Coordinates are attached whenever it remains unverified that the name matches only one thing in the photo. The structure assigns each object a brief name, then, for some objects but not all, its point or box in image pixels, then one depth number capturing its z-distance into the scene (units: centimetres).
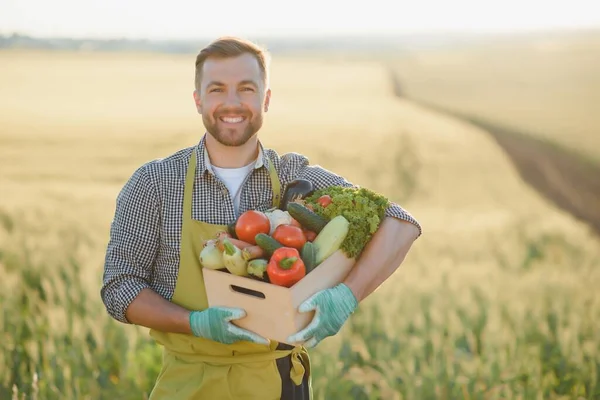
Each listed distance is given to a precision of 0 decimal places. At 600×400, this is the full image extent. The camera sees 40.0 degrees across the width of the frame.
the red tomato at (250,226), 245
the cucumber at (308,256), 244
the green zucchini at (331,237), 246
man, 264
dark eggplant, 272
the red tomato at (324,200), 261
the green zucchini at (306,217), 250
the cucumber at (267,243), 236
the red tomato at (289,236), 241
